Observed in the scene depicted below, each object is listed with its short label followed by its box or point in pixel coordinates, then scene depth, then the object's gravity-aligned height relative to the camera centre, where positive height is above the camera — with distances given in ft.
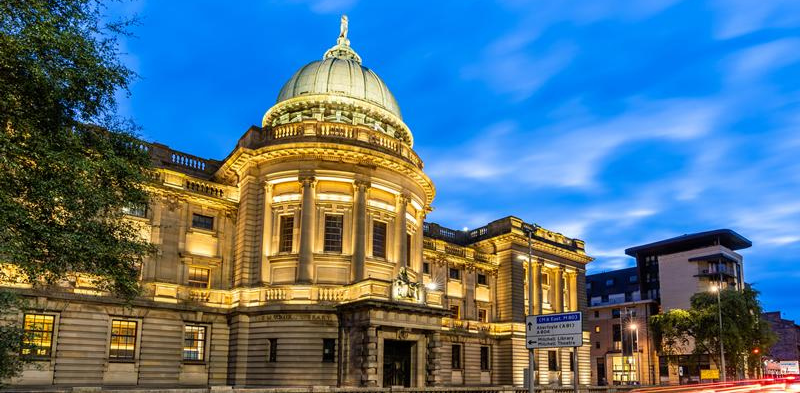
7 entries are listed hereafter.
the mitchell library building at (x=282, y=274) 119.75 +10.54
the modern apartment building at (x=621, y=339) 314.35 -5.27
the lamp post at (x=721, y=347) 195.97 -5.07
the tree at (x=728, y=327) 214.69 +1.18
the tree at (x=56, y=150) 54.39 +16.12
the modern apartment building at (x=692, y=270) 310.24 +31.14
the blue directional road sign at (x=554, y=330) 77.77 -0.26
